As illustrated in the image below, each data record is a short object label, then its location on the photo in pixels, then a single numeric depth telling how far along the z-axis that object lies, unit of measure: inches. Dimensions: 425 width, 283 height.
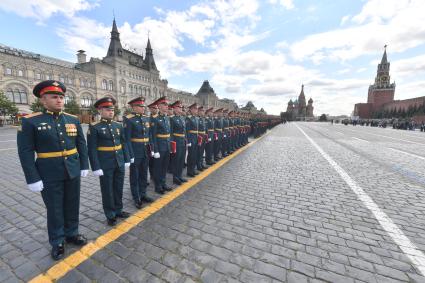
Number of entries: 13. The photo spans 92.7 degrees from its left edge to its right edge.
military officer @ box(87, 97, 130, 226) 122.4
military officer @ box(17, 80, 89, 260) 91.8
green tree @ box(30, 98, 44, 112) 1250.1
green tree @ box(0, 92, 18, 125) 1122.7
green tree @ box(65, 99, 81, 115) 1488.3
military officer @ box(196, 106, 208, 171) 244.8
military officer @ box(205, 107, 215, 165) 274.7
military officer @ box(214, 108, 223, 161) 302.7
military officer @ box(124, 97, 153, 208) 148.0
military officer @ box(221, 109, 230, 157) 332.4
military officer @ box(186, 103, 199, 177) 226.4
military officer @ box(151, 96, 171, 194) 174.2
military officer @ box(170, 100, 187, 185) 201.2
